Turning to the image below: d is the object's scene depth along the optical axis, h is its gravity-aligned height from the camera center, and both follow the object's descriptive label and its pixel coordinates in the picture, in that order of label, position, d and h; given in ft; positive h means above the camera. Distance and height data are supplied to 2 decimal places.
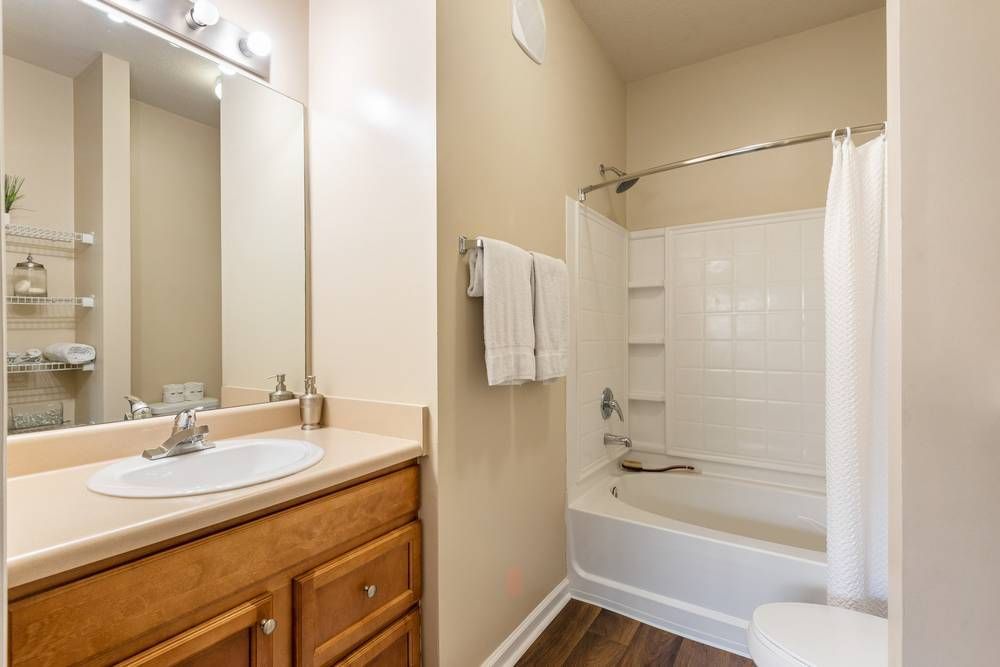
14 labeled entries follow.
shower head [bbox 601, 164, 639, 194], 8.06 +2.51
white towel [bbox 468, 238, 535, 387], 4.92 +0.26
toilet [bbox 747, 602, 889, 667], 4.04 -2.76
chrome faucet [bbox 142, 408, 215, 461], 4.06 -0.92
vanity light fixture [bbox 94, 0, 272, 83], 4.38 +3.01
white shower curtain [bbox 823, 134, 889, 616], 5.02 -0.67
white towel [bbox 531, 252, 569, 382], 5.62 +0.18
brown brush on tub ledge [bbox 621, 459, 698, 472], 8.55 -2.44
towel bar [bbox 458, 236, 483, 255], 4.95 +0.92
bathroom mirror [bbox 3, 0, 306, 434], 3.78 +1.04
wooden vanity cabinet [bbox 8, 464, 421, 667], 2.52 -1.71
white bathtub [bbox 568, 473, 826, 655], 5.72 -2.99
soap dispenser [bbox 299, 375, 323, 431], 5.25 -0.83
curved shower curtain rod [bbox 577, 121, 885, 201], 5.53 +2.44
